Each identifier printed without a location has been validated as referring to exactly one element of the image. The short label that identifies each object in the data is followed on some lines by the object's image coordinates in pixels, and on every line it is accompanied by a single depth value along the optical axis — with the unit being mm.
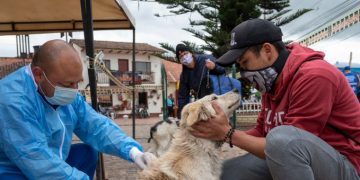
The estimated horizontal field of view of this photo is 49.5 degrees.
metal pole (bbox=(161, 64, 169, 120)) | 9123
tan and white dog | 2695
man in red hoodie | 2264
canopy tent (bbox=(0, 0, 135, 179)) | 4559
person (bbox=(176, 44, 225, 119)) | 6148
